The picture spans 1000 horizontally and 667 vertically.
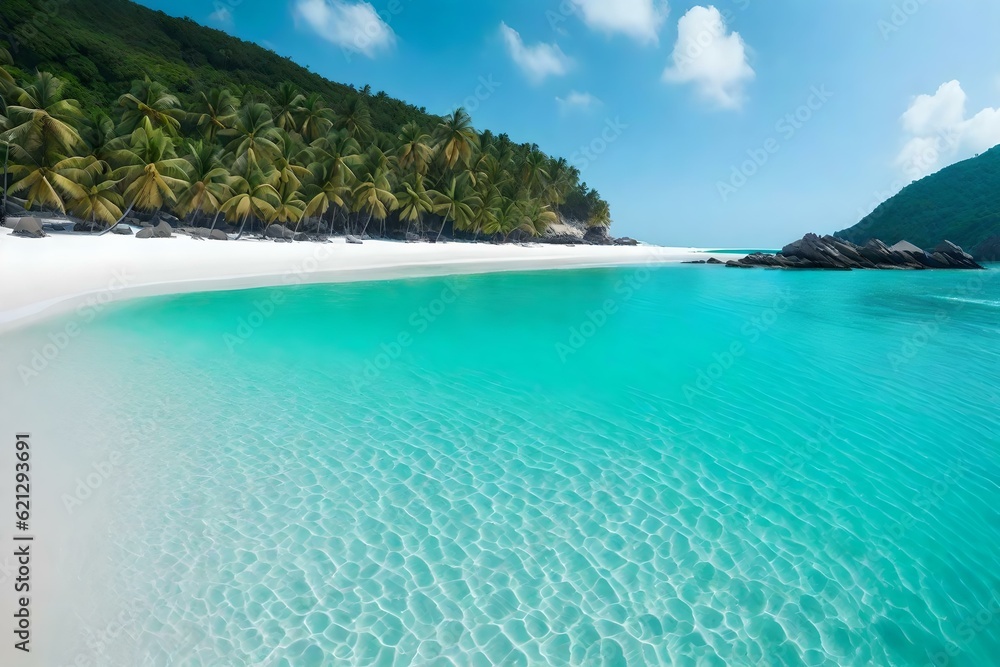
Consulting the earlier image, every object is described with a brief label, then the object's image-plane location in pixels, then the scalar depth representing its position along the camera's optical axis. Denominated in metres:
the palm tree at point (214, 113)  43.44
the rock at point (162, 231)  30.84
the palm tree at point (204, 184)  33.50
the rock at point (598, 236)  88.72
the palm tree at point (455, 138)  53.91
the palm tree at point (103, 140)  31.59
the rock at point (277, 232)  40.44
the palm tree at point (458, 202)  52.03
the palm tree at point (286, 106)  48.19
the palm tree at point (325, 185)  41.53
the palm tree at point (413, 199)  48.66
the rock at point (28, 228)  25.86
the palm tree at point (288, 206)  37.44
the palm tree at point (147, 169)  31.11
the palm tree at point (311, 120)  48.94
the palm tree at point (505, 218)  55.81
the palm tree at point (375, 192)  43.91
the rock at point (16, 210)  30.47
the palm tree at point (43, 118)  28.38
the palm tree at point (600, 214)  88.56
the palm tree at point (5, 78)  30.17
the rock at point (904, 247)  63.09
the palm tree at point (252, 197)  34.47
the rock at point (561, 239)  75.81
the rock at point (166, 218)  37.44
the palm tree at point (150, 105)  36.19
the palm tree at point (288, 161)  37.97
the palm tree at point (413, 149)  52.59
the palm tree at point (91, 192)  29.11
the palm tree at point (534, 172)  67.69
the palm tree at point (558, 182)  74.19
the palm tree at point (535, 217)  61.59
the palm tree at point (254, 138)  37.53
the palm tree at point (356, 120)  55.47
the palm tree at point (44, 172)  28.30
